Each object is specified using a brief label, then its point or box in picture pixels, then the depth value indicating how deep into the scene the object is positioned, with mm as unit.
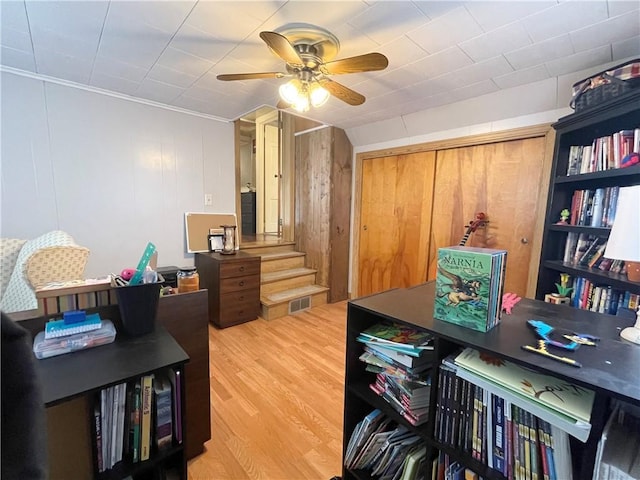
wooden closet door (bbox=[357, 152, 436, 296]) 3004
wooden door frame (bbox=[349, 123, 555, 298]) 2184
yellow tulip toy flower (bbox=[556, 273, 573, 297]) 1924
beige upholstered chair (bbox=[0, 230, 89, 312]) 1661
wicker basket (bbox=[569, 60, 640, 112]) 1514
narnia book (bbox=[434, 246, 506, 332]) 804
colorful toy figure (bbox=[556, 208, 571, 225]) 1963
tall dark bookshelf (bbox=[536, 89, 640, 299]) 1554
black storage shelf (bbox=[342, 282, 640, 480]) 588
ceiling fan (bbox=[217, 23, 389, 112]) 1399
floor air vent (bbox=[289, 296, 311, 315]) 3221
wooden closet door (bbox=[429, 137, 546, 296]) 2324
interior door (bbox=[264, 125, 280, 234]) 4918
